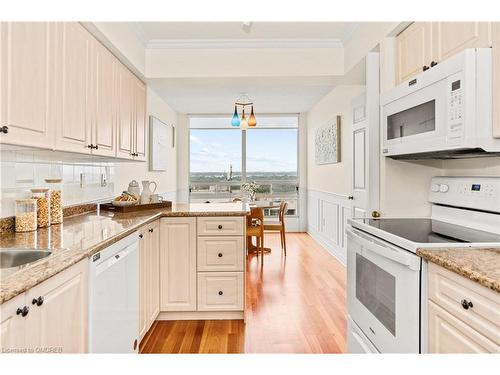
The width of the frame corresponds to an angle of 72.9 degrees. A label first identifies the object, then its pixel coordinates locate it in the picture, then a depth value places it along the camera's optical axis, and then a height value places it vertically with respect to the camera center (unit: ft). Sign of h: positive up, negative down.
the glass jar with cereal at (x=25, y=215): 6.08 -0.53
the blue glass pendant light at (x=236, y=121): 16.24 +3.14
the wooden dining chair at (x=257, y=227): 14.57 -1.79
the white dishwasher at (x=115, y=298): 5.03 -1.90
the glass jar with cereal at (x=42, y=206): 6.56 -0.40
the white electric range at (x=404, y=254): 4.84 -1.08
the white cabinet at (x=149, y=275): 7.56 -2.15
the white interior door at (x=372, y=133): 7.95 +1.28
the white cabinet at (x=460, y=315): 3.49 -1.46
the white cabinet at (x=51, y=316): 3.21 -1.44
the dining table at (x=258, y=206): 16.20 -0.94
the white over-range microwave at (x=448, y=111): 5.13 +1.30
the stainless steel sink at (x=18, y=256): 4.72 -0.99
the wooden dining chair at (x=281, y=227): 16.28 -1.95
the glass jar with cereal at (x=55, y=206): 7.11 -0.43
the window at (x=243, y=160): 23.56 +1.86
